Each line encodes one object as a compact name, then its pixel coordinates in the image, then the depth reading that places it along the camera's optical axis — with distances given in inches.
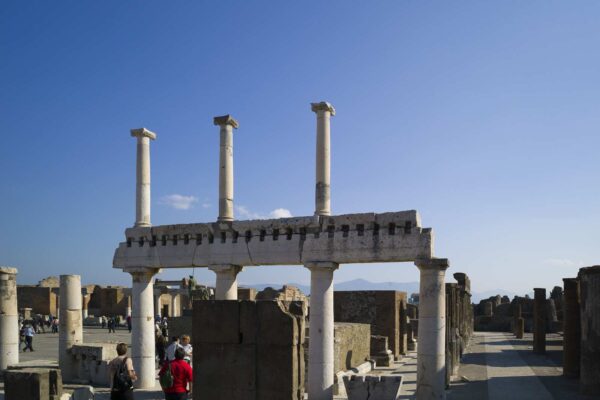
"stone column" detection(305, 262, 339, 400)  510.6
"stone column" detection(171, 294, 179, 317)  1849.3
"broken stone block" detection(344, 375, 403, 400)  462.3
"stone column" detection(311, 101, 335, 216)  520.4
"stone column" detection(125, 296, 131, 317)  1842.6
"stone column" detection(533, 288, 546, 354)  1053.2
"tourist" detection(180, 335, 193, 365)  493.4
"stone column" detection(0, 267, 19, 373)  702.5
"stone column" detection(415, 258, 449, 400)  476.4
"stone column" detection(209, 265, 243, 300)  558.6
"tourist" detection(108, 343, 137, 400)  365.1
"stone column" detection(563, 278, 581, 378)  761.0
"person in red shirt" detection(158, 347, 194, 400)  358.6
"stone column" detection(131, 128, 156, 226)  618.2
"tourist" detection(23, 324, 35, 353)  1008.9
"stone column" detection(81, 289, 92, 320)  1878.7
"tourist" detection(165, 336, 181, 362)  480.0
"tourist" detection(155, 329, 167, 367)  685.9
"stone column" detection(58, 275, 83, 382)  680.4
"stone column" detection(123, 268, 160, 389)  611.2
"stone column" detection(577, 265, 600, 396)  617.0
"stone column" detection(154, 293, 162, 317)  1543.3
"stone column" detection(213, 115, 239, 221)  569.6
